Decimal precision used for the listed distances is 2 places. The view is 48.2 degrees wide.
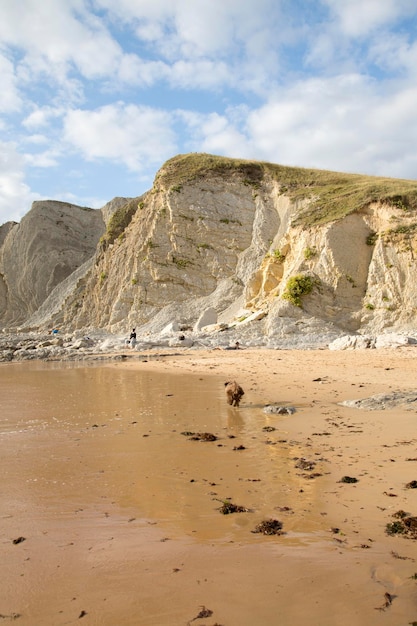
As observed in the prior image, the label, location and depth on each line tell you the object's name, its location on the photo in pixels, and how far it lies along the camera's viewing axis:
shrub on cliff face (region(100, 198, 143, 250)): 43.62
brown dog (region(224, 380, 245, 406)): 9.01
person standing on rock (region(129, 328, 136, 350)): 24.71
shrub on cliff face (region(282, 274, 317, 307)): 25.25
